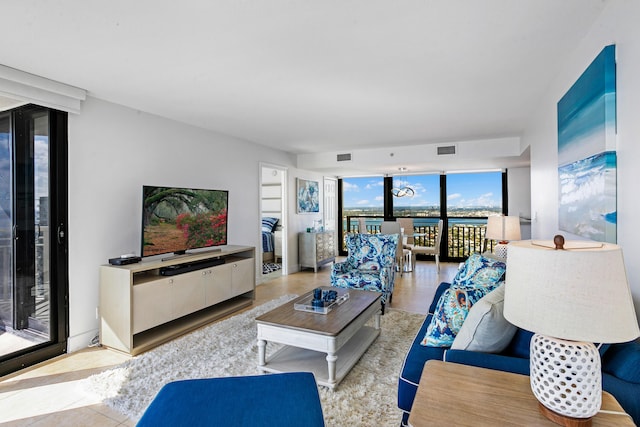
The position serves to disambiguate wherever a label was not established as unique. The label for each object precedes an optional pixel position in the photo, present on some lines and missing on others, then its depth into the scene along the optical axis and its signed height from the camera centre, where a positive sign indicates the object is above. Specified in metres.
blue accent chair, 3.93 -0.67
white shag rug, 2.09 -1.21
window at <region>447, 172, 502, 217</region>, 7.20 +0.44
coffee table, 2.32 -0.90
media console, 2.95 -0.84
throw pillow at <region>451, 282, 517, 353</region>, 1.58 -0.56
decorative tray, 2.75 -0.79
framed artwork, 6.65 +0.40
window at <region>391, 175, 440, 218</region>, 7.68 +0.44
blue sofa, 1.12 -0.65
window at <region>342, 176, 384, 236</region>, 8.30 +0.33
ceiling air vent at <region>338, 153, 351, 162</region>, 6.20 +1.07
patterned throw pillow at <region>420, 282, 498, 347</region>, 1.88 -0.59
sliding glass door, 2.71 -0.17
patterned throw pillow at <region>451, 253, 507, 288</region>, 2.28 -0.42
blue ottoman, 1.22 -0.75
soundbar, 3.34 -0.56
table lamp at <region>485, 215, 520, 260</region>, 3.43 -0.17
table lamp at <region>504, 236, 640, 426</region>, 0.87 -0.28
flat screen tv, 3.31 -0.05
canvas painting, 1.58 +0.33
